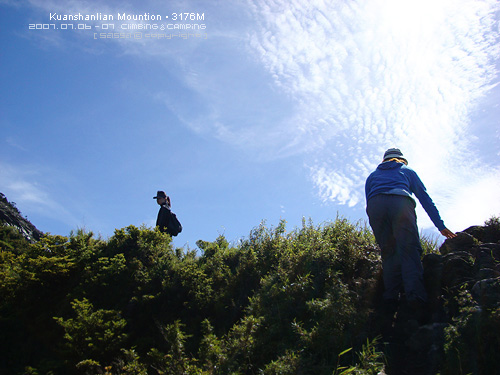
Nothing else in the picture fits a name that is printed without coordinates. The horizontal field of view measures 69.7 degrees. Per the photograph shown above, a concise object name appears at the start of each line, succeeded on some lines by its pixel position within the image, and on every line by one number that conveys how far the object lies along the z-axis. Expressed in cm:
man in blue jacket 487
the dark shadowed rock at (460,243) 539
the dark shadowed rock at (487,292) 365
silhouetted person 1023
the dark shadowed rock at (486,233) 556
